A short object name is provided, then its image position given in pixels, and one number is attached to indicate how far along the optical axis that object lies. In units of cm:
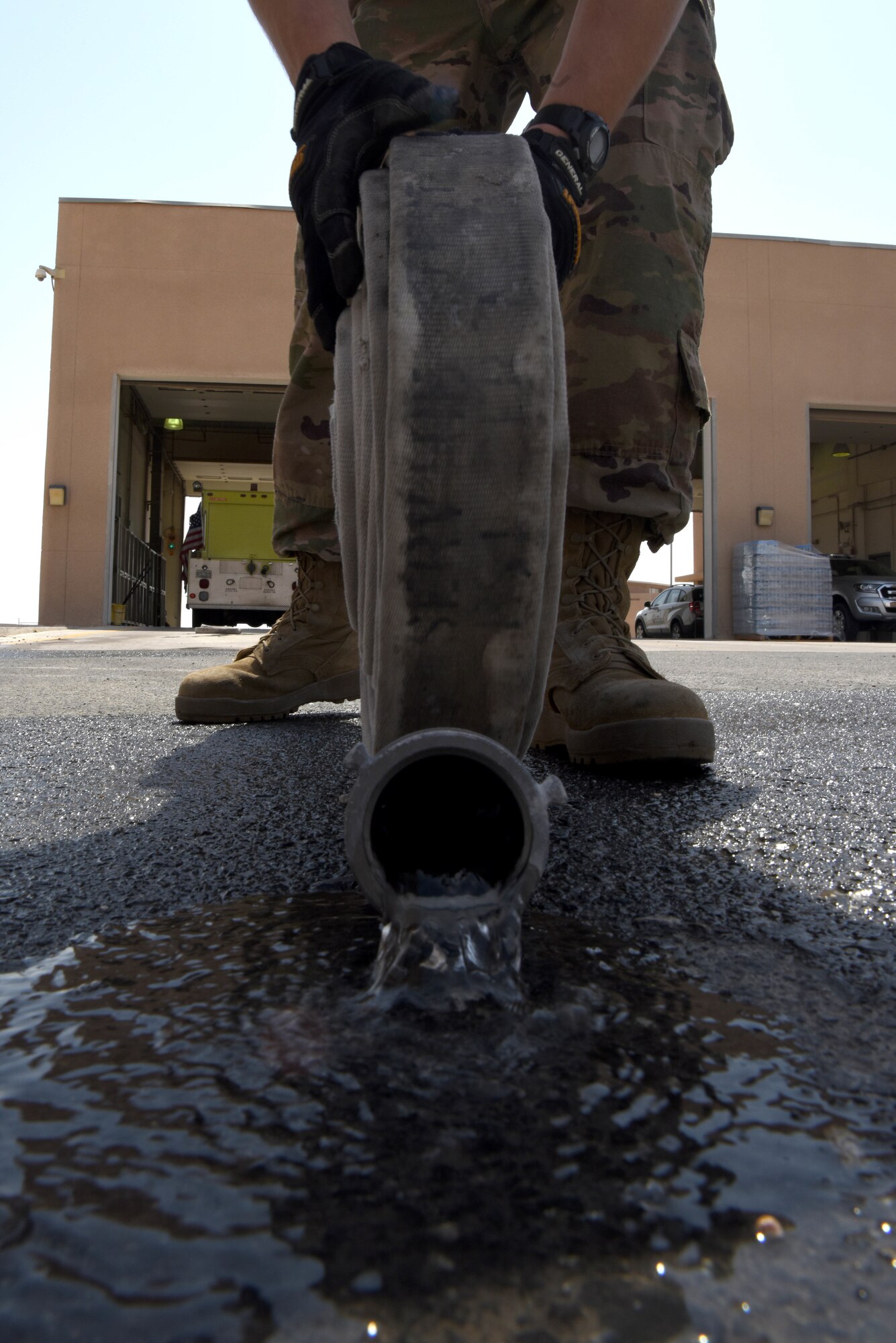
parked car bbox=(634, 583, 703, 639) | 1636
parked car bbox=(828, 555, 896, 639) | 1423
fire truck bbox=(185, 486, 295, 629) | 1638
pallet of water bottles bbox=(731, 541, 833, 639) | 1398
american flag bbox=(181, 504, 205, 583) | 1670
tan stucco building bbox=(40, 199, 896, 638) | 1380
